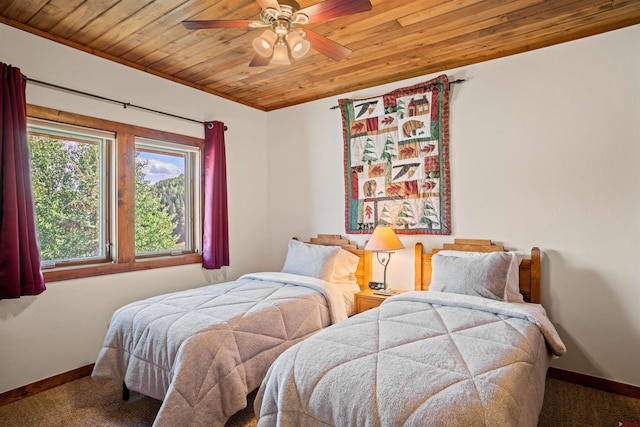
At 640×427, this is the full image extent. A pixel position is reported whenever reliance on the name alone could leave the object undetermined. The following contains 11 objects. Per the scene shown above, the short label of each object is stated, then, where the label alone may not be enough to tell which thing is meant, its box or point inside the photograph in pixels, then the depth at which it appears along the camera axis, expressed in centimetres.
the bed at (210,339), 188
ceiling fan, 173
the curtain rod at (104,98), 250
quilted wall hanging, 314
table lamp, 307
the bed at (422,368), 127
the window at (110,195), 267
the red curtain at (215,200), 354
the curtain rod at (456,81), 305
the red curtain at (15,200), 226
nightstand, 300
